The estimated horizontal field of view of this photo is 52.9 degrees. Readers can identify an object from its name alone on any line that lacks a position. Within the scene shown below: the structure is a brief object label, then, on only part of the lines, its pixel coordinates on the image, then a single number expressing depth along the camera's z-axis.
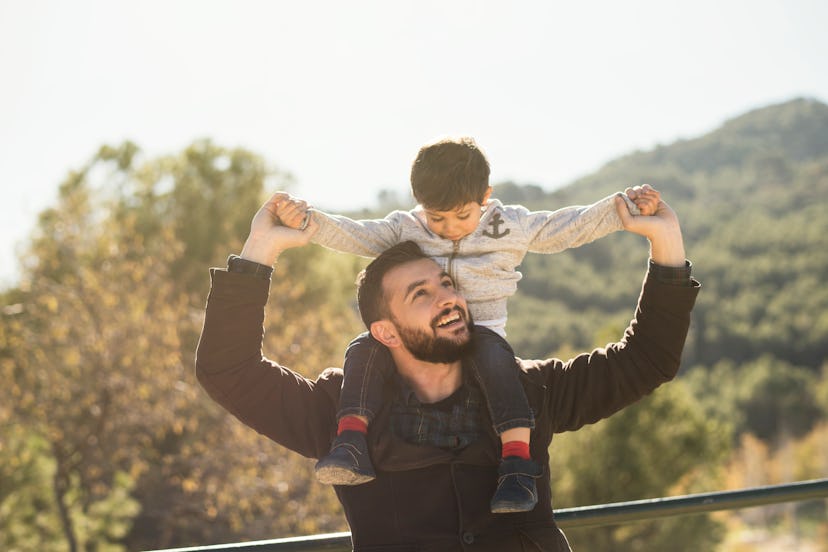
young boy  1.88
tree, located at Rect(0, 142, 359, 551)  11.63
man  1.83
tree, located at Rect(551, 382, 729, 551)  20.06
